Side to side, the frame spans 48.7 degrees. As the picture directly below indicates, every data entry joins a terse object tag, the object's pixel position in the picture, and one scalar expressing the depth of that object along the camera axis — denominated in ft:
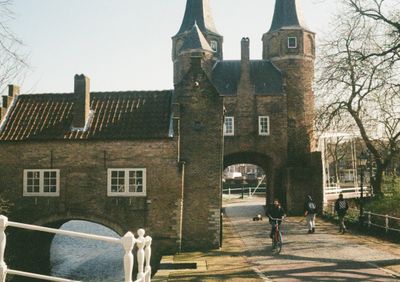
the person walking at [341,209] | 65.46
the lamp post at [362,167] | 68.39
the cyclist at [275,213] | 52.29
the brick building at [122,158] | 60.49
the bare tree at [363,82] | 59.52
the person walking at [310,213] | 64.20
